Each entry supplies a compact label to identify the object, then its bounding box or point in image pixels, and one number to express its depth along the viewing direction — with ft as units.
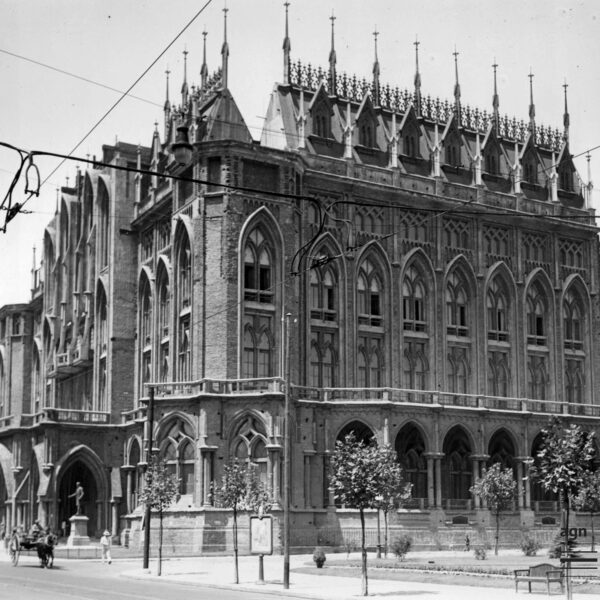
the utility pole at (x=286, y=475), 109.29
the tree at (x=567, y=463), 108.17
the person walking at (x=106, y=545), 159.07
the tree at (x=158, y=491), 138.92
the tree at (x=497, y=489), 179.11
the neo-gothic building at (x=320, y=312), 187.42
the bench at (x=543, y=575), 95.89
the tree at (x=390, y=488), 114.93
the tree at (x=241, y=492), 130.62
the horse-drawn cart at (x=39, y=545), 142.41
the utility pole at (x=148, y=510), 139.85
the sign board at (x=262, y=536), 112.47
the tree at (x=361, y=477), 112.27
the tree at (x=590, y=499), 160.86
